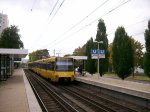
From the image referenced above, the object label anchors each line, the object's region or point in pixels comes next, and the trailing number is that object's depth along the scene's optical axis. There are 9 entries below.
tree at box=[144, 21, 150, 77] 16.71
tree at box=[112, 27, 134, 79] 19.01
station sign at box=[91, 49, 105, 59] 14.74
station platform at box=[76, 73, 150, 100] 6.91
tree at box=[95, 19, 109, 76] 21.27
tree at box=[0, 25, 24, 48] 28.49
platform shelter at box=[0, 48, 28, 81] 13.78
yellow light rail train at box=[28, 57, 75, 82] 13.09
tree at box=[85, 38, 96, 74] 23.47
